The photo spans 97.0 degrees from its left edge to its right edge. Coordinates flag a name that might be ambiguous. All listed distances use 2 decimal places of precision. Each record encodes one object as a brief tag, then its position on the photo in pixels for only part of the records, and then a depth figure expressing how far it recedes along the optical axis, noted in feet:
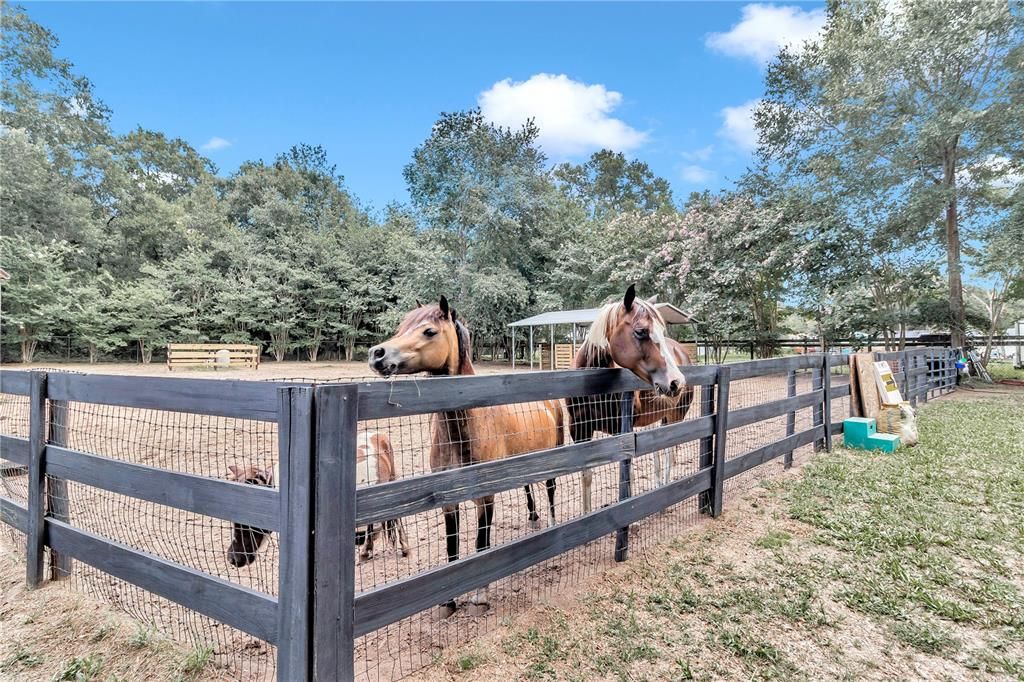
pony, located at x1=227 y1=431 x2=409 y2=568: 7.99
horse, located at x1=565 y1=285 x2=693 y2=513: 8.80
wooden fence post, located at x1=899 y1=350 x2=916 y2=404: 26.45
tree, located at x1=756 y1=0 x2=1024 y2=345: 39.47
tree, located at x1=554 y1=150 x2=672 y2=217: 135.54
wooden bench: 54.13
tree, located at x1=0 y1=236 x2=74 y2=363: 57.52
